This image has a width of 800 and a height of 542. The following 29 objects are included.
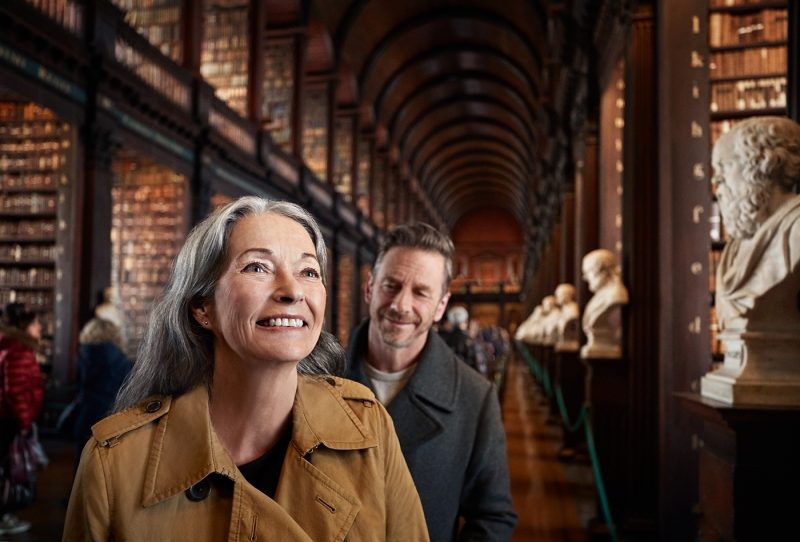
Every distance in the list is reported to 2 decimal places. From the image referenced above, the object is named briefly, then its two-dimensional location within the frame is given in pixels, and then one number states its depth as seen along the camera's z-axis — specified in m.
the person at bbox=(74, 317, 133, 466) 4.89
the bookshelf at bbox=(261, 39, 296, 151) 14.40
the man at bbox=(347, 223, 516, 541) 1.70
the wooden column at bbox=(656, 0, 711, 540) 3.71
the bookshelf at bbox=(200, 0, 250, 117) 12.19
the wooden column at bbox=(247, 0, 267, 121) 11.73
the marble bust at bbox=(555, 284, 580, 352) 7.52
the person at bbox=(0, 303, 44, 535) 4.06
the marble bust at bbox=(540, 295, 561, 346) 8.82
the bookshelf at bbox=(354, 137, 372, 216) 21.75
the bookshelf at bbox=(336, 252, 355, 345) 19.08
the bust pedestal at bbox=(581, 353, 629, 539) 4.74
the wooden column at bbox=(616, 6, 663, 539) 4.20
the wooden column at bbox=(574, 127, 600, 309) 6.92
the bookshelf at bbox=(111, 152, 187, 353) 9.76
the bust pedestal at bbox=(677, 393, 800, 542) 2.10
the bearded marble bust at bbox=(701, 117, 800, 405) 2.17
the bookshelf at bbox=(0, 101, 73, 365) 7.55
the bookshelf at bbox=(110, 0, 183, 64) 9.86
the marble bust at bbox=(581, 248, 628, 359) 4.44
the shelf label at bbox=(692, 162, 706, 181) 3.69
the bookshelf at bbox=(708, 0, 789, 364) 3.91
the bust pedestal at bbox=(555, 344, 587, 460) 7.59
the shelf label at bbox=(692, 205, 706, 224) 3.72
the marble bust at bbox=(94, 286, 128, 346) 6.69
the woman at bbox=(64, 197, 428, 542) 1.07
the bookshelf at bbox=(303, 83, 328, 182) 16.72
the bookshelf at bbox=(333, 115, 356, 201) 19.20
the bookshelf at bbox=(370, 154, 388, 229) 23.91
